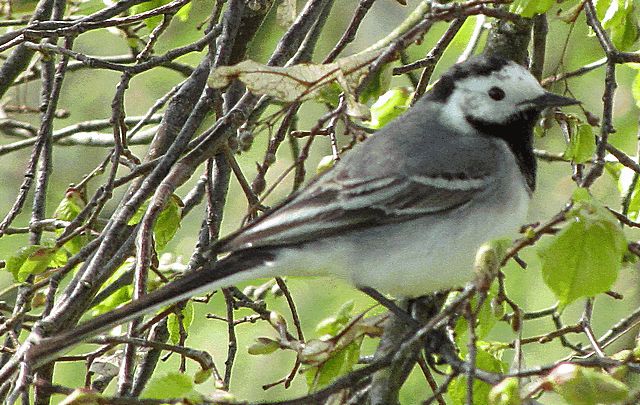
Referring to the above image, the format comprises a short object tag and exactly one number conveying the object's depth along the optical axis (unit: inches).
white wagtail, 265.6
